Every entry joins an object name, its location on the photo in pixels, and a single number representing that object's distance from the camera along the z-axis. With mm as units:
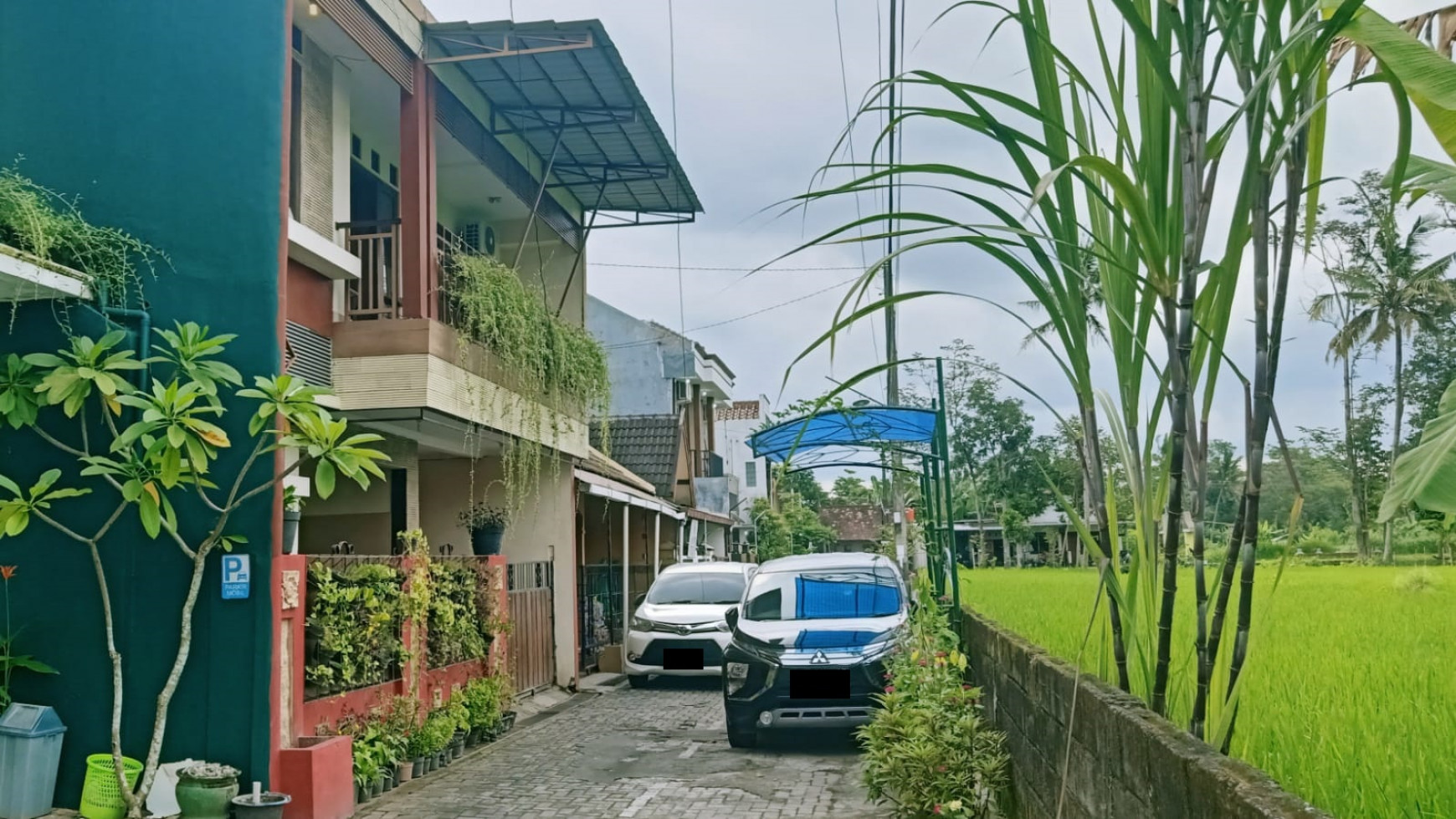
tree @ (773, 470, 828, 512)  53938
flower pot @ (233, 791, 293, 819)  6891
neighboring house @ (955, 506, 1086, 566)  40219
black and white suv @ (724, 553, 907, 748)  9570
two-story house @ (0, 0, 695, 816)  7504
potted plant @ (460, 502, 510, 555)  12227
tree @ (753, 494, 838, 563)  44000
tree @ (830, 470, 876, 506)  69062
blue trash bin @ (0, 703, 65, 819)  6875
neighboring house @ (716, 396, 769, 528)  52031
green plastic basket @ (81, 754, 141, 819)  6930
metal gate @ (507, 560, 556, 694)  13109
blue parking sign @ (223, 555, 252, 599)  7445
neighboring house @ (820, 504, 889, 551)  68562
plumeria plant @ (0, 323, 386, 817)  6707
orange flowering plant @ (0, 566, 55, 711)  7309
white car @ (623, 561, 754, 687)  14430
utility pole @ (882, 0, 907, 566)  10922
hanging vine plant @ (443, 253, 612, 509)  10891
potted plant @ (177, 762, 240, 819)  6918
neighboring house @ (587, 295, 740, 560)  26578
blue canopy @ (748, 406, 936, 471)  9289
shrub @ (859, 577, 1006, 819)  6293
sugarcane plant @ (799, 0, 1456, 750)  2385
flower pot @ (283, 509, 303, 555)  8328
